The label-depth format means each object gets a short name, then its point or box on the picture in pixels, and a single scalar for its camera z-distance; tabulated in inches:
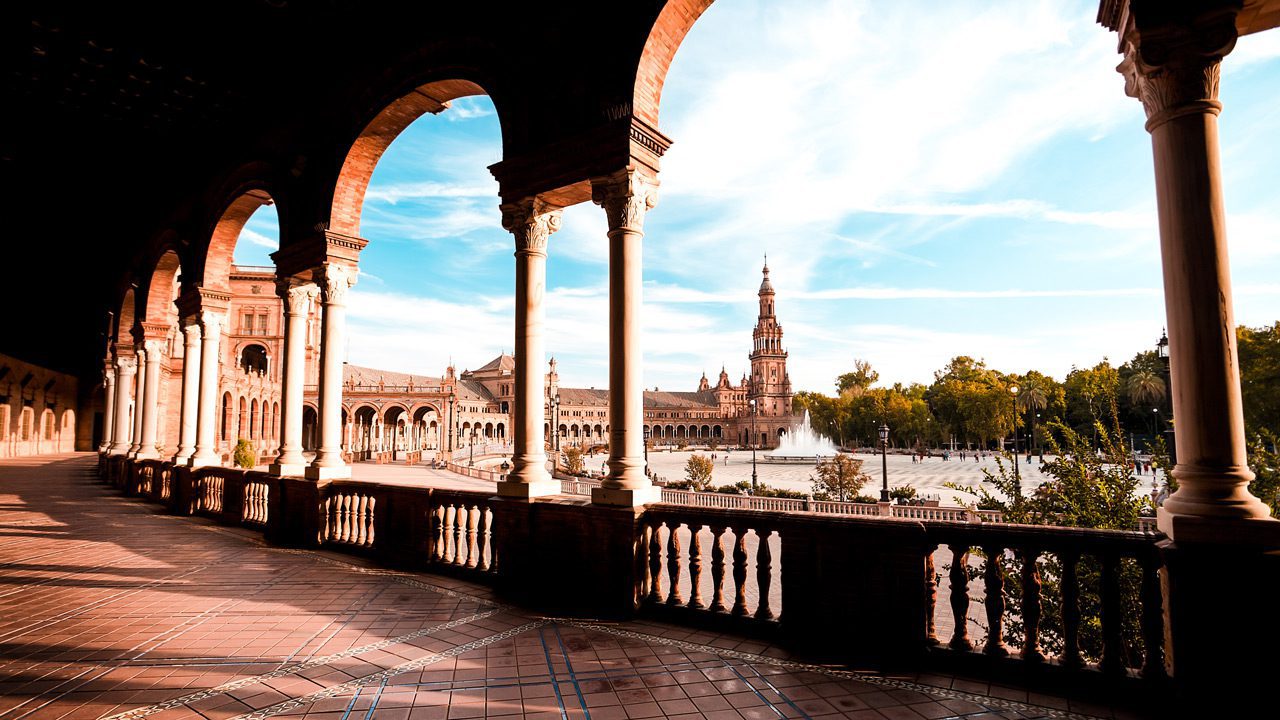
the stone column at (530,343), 244.4
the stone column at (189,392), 498.0
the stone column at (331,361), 346.9
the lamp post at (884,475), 1036.5
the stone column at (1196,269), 130.3
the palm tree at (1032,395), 2571.4
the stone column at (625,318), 221.3
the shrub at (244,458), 1091.3
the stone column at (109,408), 768.3
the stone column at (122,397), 702.5
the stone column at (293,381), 369.4
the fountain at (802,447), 2796.8
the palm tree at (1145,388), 2114.7
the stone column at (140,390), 579.8
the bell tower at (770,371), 4763.8
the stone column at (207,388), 477.4
